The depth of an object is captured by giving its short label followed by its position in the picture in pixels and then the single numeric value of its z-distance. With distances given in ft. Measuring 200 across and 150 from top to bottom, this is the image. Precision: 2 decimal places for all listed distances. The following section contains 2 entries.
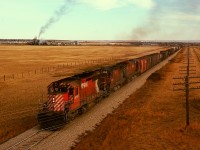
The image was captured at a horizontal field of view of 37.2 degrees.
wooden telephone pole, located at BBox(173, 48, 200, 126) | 74.38
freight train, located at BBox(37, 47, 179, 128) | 79.46
